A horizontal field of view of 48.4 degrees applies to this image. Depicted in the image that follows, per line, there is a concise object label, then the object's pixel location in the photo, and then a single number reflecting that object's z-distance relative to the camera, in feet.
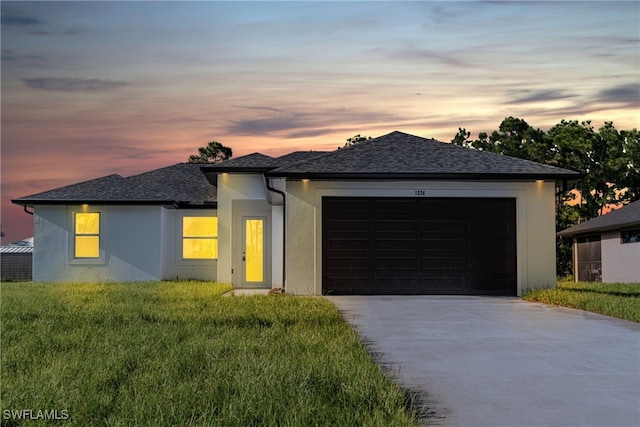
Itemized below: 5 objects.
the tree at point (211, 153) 158.61
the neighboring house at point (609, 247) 90.45
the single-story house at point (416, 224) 55.98
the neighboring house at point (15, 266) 95.86
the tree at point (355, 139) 147.19
